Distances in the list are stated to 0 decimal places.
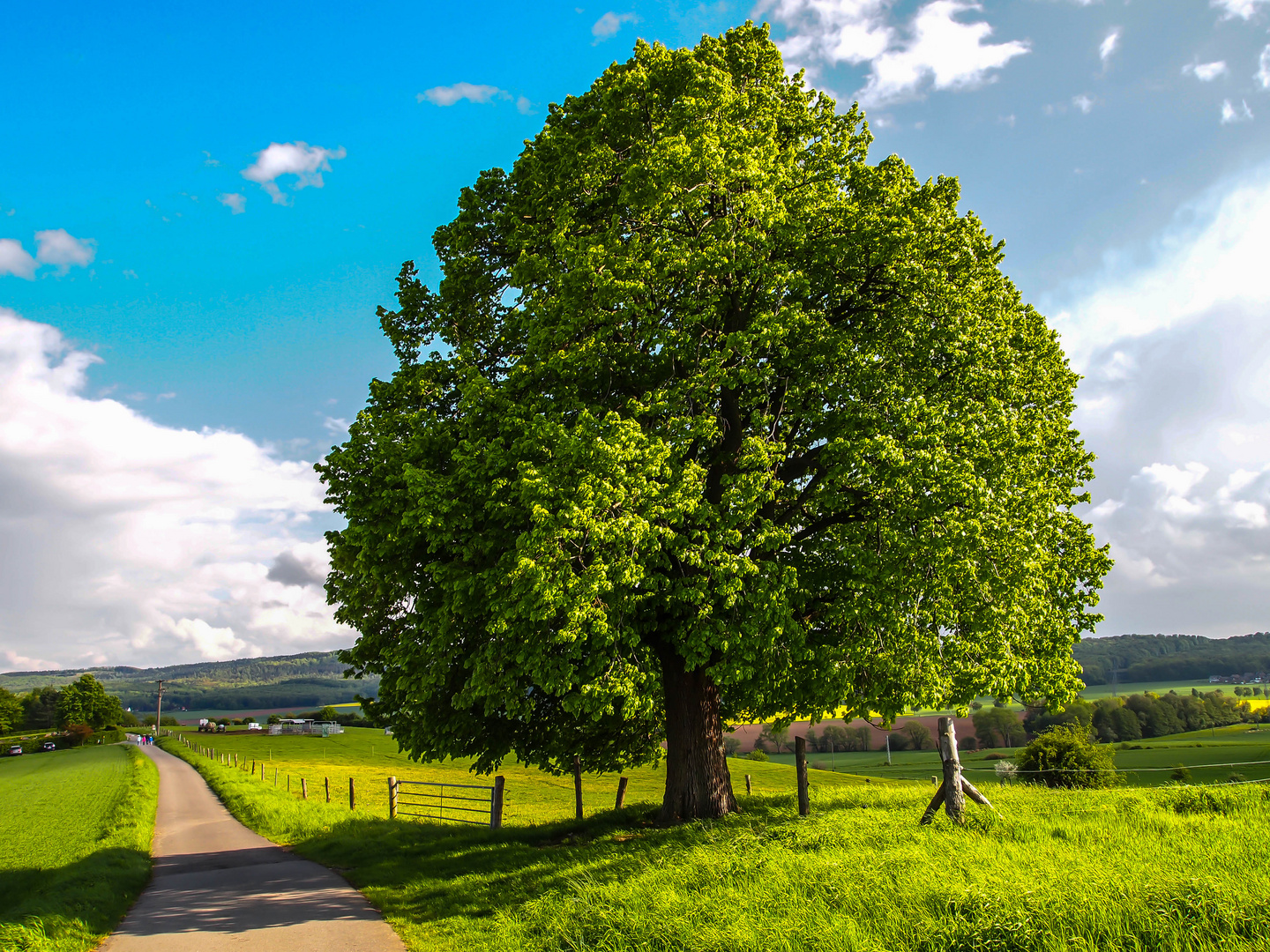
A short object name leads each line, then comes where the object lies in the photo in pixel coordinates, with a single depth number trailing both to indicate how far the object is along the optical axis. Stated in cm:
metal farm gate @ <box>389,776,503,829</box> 1823
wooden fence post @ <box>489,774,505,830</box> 1814
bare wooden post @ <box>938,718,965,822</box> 1153
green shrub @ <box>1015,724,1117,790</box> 3278
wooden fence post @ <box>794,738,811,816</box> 1538
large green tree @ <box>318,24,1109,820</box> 1298
